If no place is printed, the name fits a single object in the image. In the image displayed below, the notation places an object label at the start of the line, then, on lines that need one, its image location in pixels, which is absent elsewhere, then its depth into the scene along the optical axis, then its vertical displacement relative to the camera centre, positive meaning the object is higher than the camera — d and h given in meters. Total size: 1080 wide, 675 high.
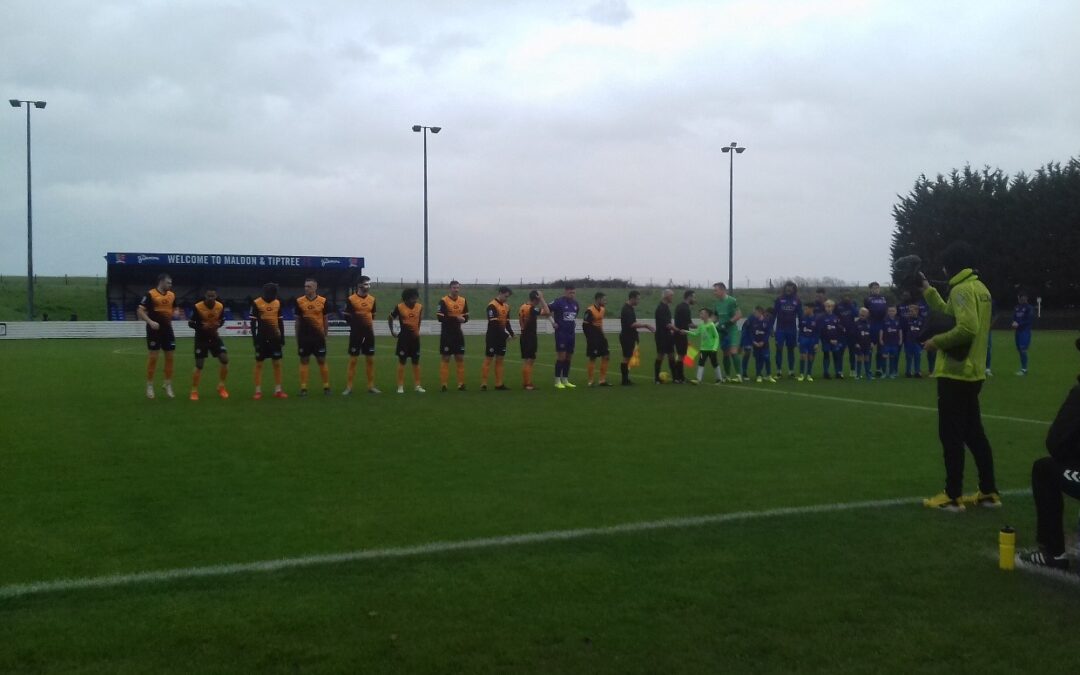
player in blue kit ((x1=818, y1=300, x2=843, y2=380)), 19.55 -0.49
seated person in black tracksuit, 5.02 -0.97
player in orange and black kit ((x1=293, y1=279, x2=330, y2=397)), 15.42 -0.30
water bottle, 5.27 -1.31
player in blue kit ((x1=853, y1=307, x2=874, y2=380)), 19.75 -0.60
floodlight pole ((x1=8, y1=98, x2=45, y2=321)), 41.12 +3.21
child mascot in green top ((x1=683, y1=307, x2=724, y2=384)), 18.33 -0.60
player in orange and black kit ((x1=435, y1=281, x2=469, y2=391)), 16.41 -0.32
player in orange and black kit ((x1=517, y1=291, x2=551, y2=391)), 17.14 -0.36
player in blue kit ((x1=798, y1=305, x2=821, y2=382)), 19.45 -0.56
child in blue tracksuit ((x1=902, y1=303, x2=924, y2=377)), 20.09 -0.51
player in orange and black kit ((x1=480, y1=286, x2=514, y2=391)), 16.73 -0.41
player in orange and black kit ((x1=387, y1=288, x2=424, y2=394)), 15.97 -0.35
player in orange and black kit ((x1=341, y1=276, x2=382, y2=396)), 15.75 -0.25
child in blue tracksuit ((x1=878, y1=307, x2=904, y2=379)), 19.78 -0.56
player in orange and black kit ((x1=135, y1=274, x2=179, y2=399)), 14.48 -0.19
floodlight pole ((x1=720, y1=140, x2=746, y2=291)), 46.59 +4.11
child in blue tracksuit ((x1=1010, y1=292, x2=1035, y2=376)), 20.56 -0.26
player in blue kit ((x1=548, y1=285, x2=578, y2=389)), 17.25 -0.38
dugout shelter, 47.81 +1.73
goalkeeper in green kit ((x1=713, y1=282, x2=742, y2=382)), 18.86 -0.19
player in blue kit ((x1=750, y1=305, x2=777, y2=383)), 19.25 -0.52
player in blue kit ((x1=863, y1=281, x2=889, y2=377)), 19.91 +0.03
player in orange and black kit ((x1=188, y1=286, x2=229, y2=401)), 14.71 -0.31
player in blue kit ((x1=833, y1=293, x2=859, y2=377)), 19.88 -0.08
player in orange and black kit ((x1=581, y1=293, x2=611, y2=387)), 17.67 -0.46
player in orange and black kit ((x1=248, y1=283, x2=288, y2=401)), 15.09 -0.36
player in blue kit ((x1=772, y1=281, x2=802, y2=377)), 19.52 -0.11
